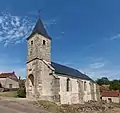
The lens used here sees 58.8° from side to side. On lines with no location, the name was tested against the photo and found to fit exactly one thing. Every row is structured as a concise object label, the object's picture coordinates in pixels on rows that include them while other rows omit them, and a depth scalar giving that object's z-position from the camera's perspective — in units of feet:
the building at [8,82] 103.55
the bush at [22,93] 65.15
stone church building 54.85
